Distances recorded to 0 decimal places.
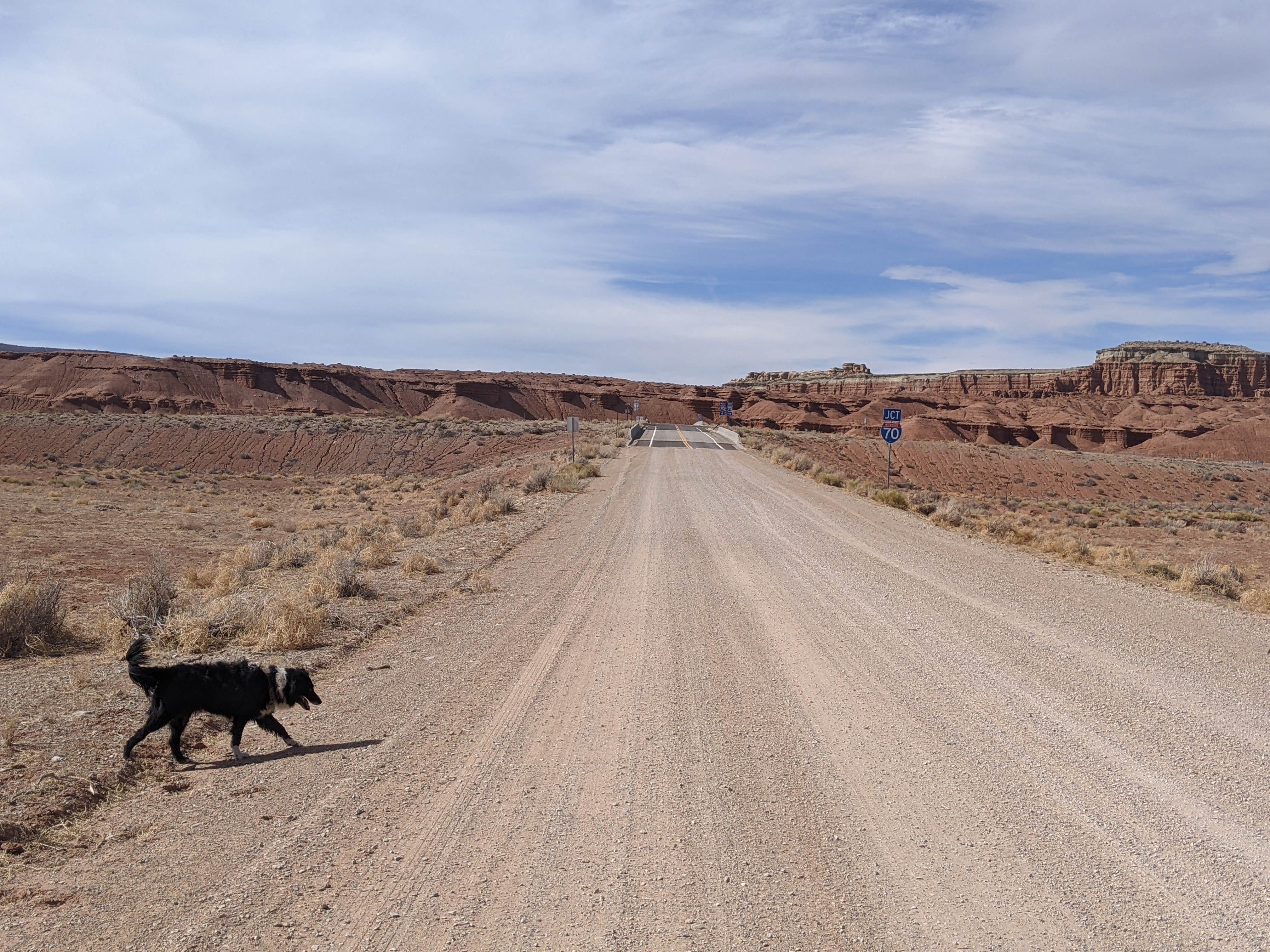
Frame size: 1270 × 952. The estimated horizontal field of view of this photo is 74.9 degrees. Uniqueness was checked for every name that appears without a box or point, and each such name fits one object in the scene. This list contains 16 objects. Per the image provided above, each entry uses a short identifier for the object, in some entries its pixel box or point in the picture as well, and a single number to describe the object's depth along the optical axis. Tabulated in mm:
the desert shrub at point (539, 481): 26531
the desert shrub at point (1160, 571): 14406
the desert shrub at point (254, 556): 15602
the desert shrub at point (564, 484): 26453
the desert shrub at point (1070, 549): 15688
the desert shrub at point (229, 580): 13195
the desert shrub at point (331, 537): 19453
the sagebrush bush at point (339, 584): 11211
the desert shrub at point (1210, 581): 12867
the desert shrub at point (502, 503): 21422
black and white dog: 5926
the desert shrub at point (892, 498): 24464
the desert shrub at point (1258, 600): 11625
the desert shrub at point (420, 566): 13453
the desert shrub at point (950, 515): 20688
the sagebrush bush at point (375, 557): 14234
